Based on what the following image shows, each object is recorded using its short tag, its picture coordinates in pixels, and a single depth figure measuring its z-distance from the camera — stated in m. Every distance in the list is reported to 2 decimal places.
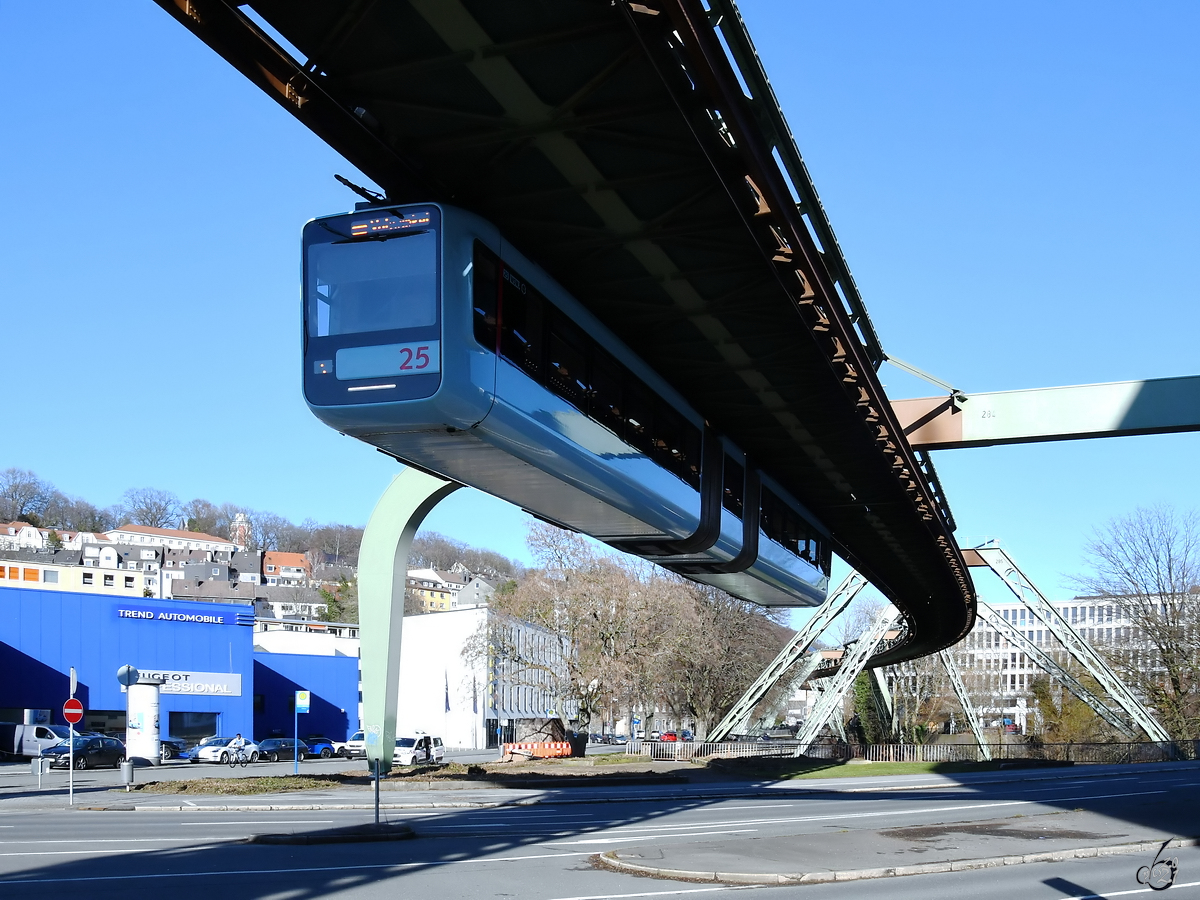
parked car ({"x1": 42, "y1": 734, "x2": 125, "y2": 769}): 47.91
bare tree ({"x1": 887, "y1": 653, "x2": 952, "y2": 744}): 75.81
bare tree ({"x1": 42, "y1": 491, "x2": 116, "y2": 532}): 185.38
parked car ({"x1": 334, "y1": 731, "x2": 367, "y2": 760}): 62.38
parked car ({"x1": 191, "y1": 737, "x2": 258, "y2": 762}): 52.56
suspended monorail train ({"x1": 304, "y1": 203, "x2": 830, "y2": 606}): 12.09
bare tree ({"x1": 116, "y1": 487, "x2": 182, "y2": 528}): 195.25
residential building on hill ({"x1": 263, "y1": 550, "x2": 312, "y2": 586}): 186.88
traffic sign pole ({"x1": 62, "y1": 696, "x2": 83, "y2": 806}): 30.36
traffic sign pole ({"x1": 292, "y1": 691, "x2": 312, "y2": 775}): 39.04
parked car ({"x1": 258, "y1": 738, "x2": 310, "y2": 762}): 56.25
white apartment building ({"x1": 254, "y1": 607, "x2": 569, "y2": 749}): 81.88
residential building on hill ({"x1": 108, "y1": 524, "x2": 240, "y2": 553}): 179.50
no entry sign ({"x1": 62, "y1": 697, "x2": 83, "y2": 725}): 30.36
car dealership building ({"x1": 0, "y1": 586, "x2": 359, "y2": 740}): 56.66
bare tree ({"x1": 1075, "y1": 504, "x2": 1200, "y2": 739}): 61.97
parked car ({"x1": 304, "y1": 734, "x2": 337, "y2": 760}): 61.54
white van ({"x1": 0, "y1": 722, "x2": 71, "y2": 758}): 51.50
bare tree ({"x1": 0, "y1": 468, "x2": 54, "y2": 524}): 176.62
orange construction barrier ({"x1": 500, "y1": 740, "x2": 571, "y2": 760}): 49.22
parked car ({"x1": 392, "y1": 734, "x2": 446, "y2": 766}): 49.38
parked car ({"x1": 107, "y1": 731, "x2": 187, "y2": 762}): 55.19
